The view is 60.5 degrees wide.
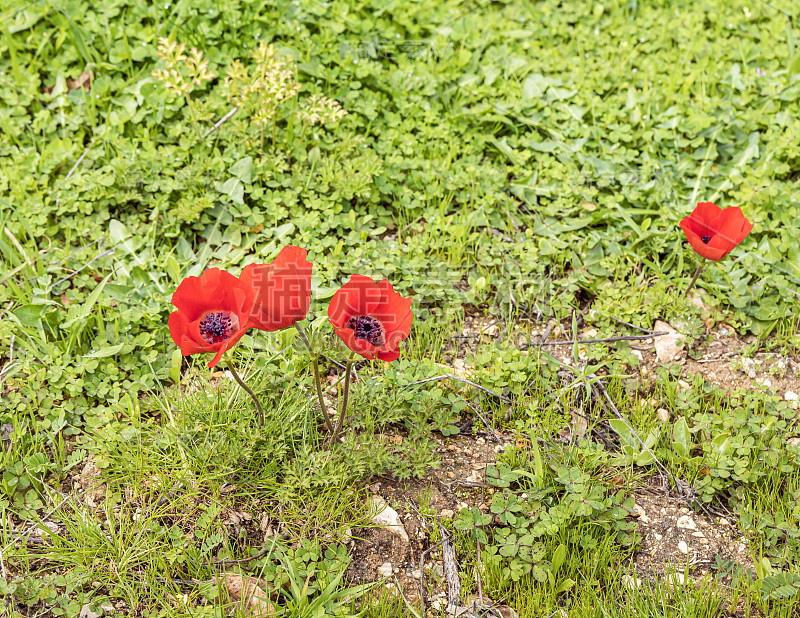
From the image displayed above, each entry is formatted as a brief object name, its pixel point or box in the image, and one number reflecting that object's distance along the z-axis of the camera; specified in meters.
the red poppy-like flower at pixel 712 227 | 2.76
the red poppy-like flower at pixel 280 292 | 1.91
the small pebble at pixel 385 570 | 2.29
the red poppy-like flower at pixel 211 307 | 2.02
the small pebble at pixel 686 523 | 2.46
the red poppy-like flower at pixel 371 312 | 2.06
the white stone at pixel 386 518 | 2.38
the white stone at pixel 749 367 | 2.91
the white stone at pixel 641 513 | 2.48
